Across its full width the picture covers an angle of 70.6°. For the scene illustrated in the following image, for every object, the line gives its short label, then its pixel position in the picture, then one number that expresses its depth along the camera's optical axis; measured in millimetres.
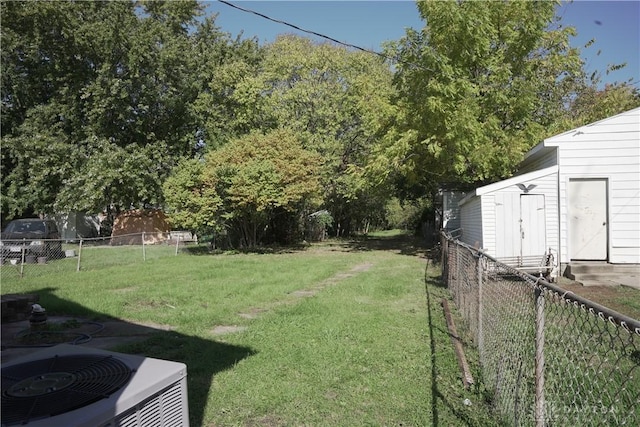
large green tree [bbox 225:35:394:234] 24297
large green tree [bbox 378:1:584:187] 13578
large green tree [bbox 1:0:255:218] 22188
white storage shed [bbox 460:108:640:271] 10914
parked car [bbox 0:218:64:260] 13250
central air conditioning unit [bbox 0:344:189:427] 1770
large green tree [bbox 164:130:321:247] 18609
